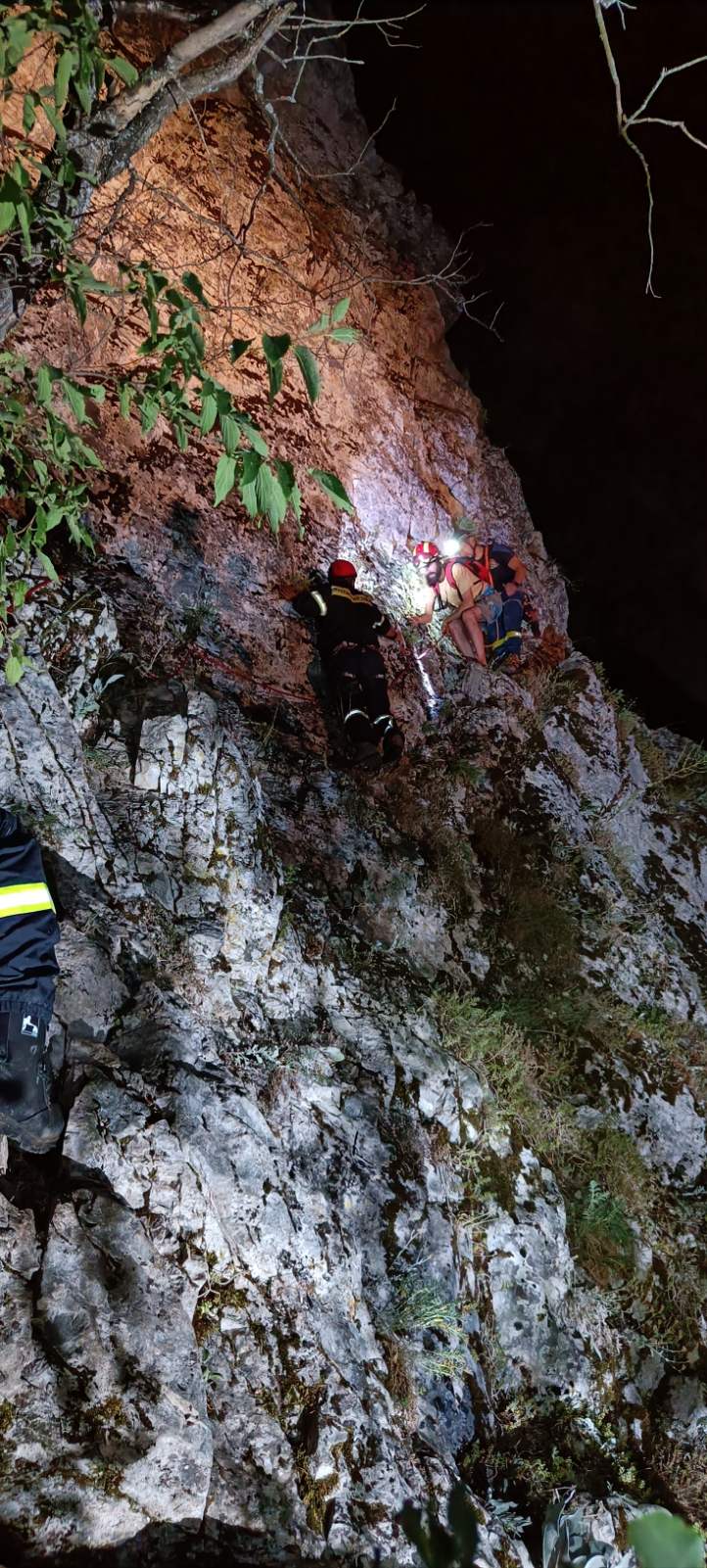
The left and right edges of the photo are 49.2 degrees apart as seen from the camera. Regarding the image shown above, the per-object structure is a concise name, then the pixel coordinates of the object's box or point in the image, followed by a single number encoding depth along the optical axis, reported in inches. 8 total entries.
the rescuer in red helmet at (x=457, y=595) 344.8
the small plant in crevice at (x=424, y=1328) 149.9
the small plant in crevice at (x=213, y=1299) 123.5
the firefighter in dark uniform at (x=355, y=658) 249.8
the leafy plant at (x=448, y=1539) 41.7
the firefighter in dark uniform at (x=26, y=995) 122.2
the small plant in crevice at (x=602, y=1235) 193.3
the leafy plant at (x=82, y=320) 81.0
